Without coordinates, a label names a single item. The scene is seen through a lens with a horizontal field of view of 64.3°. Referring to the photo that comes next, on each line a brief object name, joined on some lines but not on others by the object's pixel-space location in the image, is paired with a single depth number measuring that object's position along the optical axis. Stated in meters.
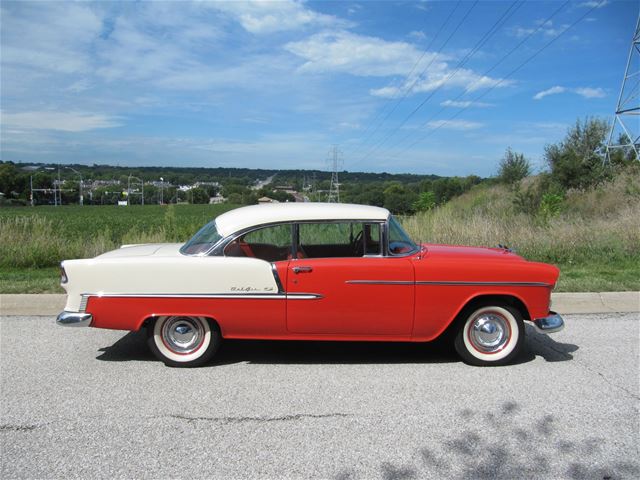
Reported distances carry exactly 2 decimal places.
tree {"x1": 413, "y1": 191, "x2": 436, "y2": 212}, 23.64
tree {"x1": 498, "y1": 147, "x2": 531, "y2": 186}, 33.62
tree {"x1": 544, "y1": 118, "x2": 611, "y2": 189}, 23.12
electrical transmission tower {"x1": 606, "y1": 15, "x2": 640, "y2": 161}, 26.44
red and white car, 4.23
